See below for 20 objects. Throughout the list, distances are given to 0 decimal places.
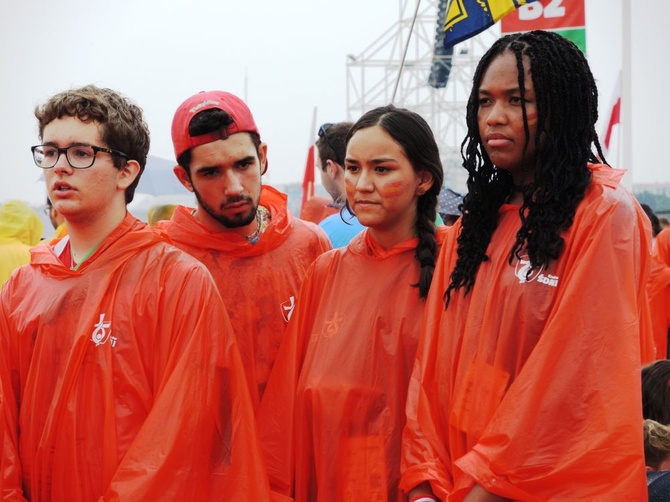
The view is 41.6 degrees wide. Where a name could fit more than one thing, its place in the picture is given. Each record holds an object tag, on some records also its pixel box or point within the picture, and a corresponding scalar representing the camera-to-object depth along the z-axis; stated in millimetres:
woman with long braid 2879
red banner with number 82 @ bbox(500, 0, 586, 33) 7367
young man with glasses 2594
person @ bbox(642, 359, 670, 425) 3521
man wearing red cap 3295
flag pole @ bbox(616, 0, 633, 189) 9180
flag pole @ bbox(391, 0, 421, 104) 5537
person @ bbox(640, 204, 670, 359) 7410
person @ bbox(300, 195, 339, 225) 7016
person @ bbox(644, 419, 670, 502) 3277
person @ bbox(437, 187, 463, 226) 6348
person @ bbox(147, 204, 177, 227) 6425
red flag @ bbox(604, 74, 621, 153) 10445
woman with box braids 2219
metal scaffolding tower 17844
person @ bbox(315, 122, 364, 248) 5195
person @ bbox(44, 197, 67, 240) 7562
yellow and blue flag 5672
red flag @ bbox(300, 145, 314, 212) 11188
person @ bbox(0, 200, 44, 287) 6543
